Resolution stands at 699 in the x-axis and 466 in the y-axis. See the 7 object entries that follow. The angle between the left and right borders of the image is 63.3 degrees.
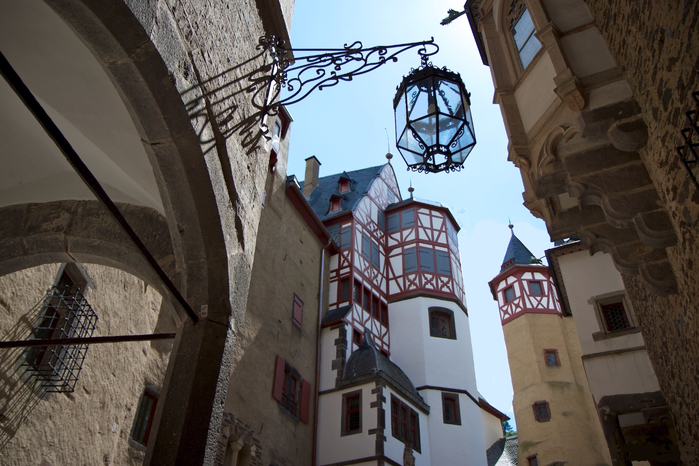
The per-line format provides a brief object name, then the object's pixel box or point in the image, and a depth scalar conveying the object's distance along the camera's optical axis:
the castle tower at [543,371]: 19.00
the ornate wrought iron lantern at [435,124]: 4.74
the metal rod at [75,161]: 1.94
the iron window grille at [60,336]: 6.12
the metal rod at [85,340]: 3.17
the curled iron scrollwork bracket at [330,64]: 3.89
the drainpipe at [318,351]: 14.39
